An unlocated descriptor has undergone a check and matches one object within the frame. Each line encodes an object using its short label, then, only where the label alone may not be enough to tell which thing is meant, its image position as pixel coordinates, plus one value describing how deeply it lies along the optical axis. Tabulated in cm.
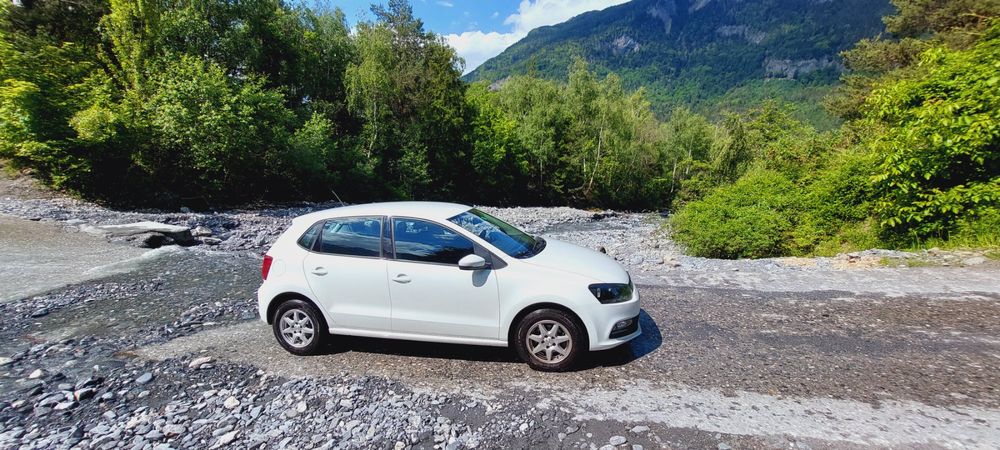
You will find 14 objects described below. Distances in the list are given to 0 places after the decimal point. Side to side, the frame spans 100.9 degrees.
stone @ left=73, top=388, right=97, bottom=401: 432
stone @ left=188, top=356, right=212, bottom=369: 501
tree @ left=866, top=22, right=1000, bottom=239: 877
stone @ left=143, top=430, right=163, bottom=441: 372
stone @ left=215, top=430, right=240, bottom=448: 365
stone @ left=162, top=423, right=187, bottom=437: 378
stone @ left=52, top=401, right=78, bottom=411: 416
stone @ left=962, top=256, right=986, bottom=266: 814
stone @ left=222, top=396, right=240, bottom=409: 421
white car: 463
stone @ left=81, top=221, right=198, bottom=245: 1163
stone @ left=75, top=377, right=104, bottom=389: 453
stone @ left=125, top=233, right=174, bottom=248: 1119
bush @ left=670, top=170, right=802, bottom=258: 1258
